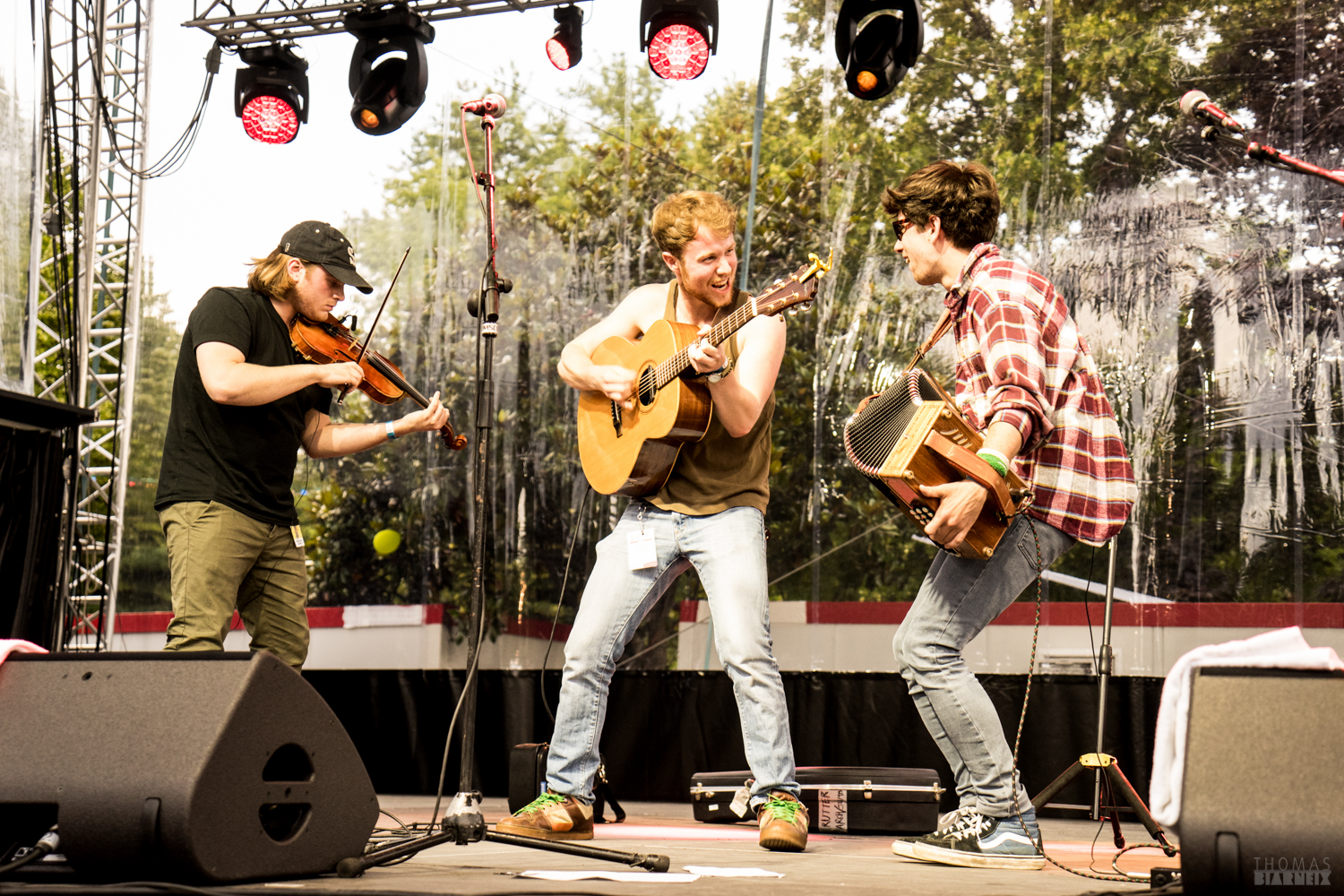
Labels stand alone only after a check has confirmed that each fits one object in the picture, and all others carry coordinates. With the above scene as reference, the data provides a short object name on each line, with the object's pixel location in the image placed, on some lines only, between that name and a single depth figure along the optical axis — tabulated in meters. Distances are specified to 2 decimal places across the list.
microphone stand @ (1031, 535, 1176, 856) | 3.58
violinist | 3.23
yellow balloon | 7.02
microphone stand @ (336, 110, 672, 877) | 2.41
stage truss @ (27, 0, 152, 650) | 5.98
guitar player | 3.19
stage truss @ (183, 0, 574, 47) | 6.27
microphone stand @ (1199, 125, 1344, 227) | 3.12
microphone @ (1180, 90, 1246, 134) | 3.14
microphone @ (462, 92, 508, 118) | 3.28
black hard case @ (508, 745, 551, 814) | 4.16
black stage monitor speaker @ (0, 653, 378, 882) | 1.96
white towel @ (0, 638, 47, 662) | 2.26
